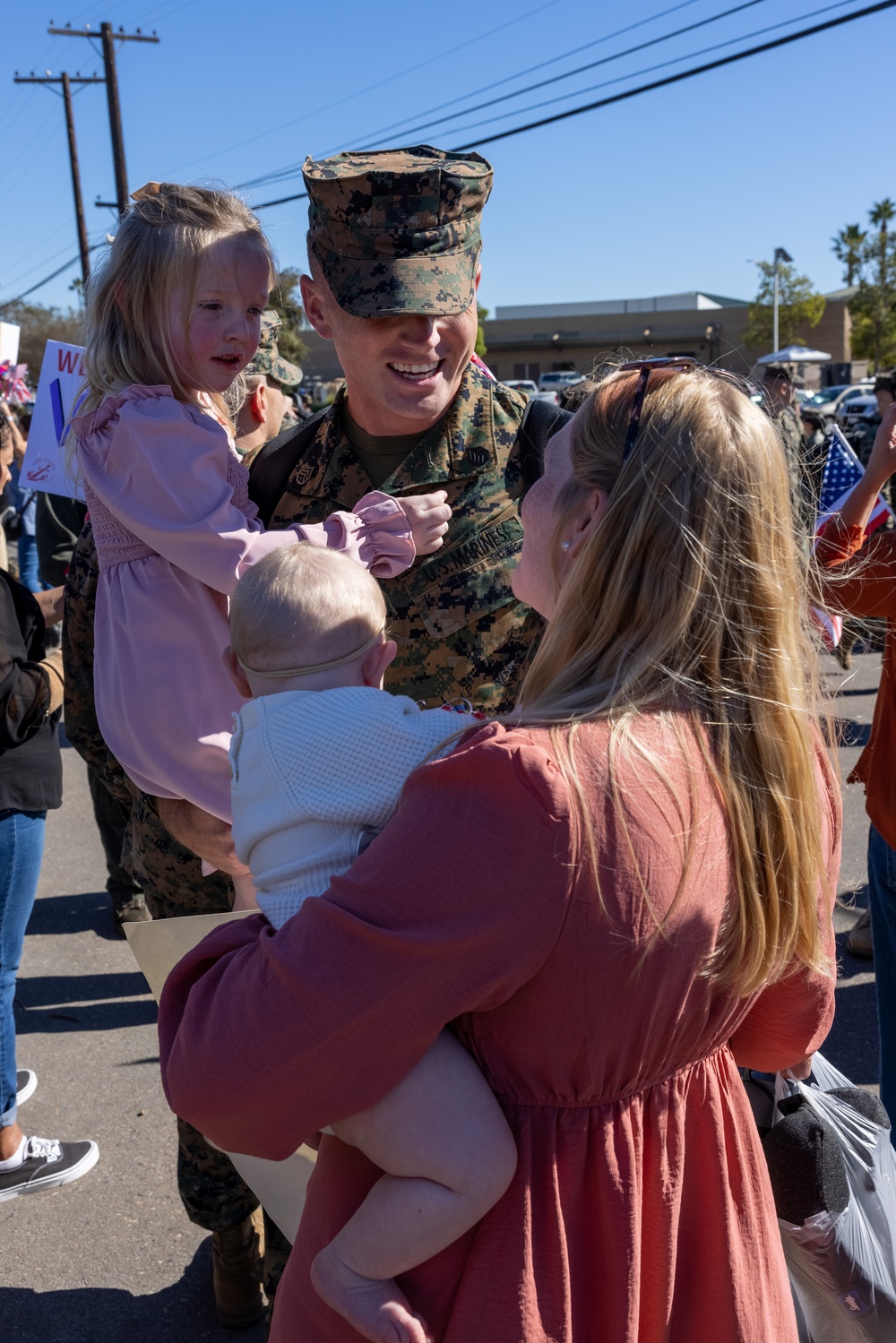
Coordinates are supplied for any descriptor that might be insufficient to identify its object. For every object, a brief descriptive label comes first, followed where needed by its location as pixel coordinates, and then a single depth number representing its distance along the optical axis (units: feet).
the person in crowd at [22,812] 10.65
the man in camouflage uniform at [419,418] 7.09
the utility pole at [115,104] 72.49
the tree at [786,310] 166.71
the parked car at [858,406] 80.64
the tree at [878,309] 148.56
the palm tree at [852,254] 159.84
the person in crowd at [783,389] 27.30
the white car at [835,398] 89.82
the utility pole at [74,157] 89.04
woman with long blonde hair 3.50
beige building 197.26
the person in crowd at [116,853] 17.15
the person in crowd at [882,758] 9.57
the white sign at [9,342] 24.43
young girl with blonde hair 6.68
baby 3.73
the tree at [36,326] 142.72
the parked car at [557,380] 144.77
